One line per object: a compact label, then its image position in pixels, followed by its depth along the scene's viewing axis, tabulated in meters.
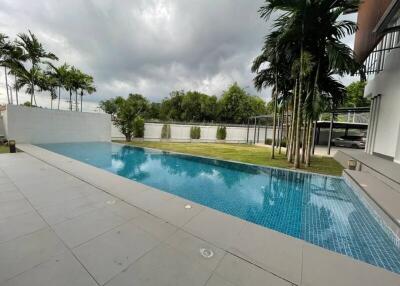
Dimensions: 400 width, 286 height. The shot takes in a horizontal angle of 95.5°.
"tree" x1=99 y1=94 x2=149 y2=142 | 16.23
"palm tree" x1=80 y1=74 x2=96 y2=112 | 15.97
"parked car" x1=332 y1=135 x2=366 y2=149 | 16.88
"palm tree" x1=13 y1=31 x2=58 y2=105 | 11.31
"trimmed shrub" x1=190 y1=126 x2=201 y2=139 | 20.03
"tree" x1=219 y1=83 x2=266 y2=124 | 29.03
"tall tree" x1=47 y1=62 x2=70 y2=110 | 14.20
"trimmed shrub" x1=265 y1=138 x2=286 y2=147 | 16.22
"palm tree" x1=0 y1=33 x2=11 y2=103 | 10.55
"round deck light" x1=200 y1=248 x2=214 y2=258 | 2.11
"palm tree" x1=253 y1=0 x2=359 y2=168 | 6.17
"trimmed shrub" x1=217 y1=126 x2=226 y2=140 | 20.58
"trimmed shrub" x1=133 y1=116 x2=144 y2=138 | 16.77
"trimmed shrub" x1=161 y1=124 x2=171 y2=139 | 18.97
